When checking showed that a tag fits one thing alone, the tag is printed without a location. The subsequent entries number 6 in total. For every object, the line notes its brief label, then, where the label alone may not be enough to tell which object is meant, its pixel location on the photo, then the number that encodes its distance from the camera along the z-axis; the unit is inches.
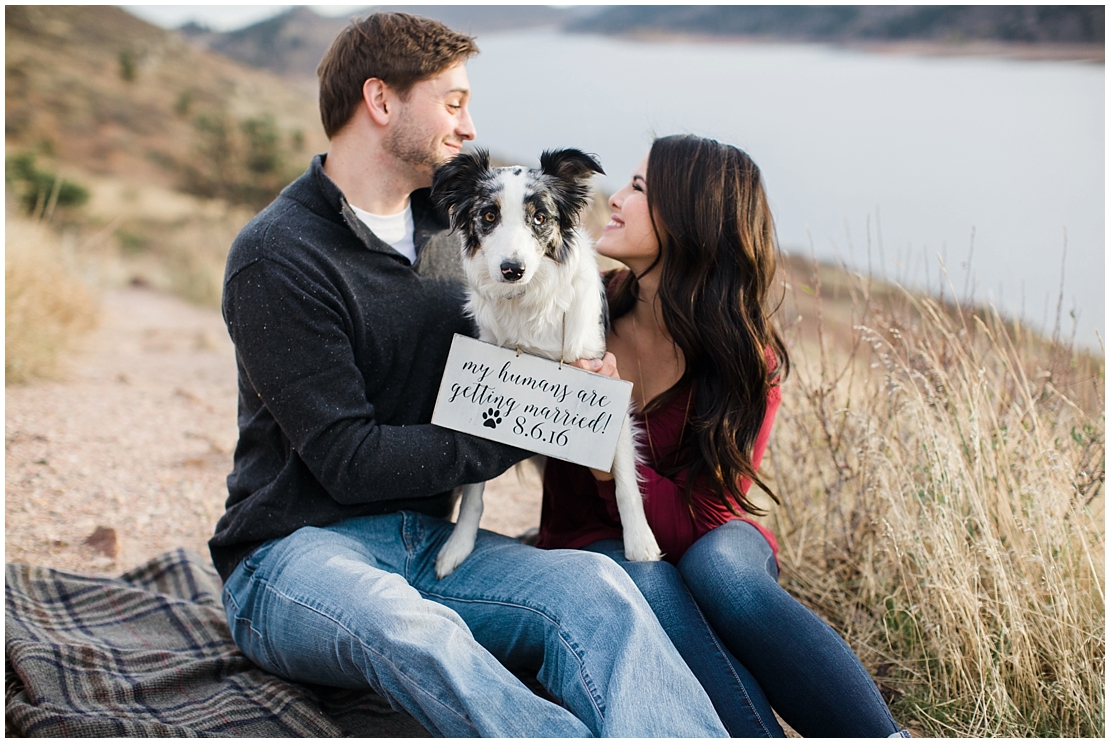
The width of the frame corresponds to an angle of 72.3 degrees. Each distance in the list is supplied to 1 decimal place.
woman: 89.1
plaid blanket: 88.8
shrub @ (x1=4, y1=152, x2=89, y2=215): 435.2
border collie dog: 93.0
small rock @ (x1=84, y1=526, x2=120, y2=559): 140.3
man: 75.1
